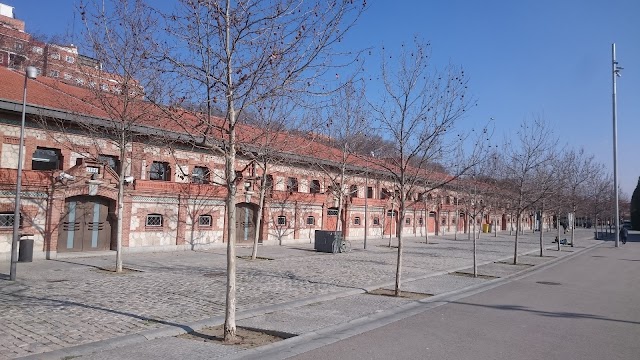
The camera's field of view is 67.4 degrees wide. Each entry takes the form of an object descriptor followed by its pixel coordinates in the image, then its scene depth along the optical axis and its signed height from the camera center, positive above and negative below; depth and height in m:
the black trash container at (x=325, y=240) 25.14 -1.35
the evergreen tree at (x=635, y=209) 90.56 +2.83
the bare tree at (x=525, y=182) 22.59 +2.01
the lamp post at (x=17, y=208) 12.77 -0.06
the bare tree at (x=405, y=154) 13.13 +1.82
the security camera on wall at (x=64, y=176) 18.45 +1.19
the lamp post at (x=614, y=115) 40.09 +9.14
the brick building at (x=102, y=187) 17.69 +1.07
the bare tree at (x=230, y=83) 7.58 +2.10
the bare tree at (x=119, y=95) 14.02 +3.50
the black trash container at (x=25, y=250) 16.75 -1.54
